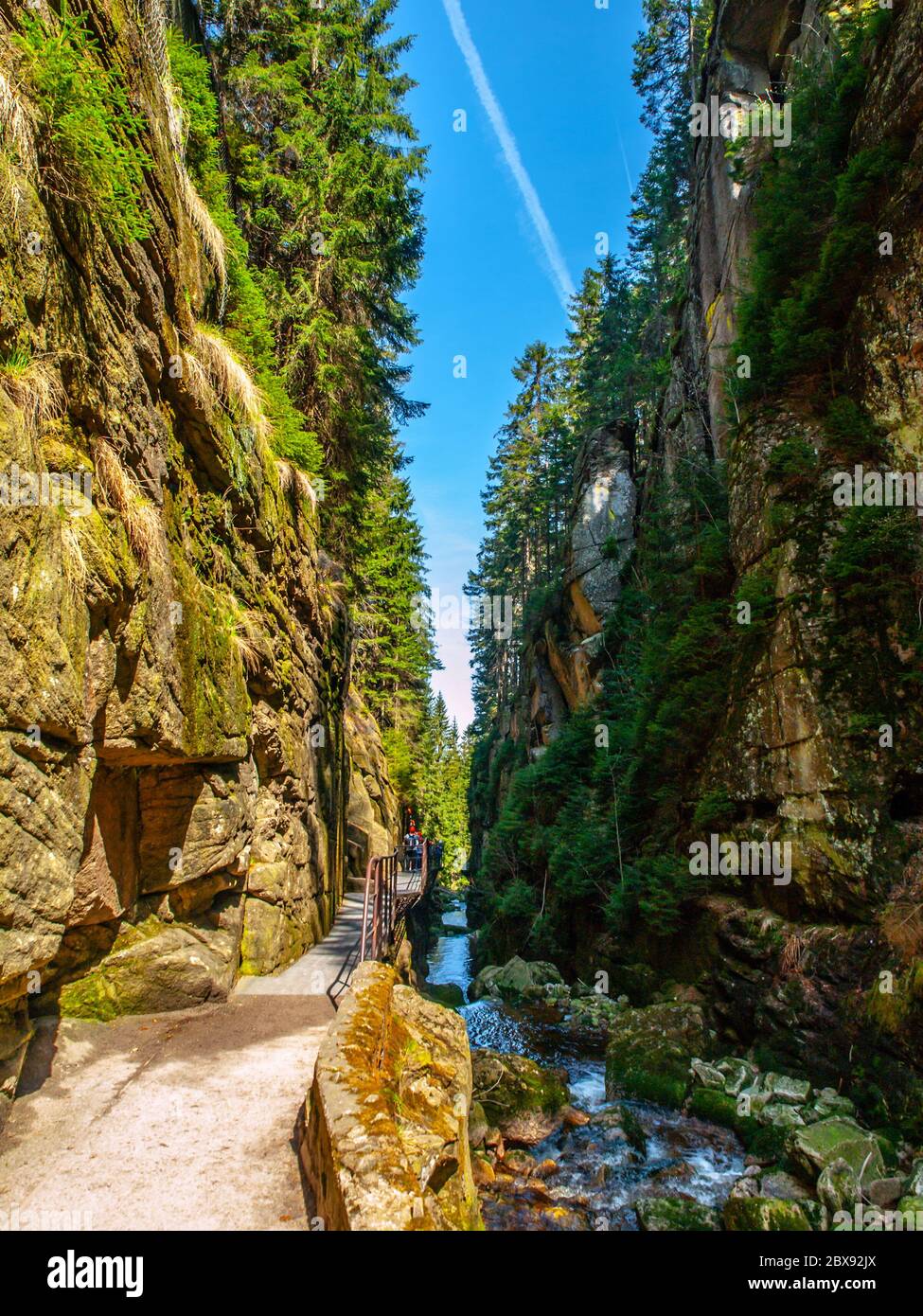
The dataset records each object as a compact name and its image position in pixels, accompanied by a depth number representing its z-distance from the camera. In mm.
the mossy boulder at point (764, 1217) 5059
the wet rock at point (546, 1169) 6644
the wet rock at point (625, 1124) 7309
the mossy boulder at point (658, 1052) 8430
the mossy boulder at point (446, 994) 13681
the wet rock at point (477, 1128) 6789
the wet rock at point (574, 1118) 7836
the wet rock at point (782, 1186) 5891
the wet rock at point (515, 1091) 7586
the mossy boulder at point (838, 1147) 5551
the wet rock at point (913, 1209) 4883
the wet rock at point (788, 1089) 7268
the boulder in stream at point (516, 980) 14633
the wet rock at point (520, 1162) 6660
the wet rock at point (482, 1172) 6199
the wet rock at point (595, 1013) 11883
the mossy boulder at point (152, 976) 5496
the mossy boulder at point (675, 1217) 5617
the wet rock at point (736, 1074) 7992
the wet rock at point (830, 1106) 6781
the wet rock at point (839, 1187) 5309
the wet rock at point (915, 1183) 5176
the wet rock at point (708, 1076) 8227
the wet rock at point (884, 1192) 5207
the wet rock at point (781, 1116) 6797
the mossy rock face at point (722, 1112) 7156
